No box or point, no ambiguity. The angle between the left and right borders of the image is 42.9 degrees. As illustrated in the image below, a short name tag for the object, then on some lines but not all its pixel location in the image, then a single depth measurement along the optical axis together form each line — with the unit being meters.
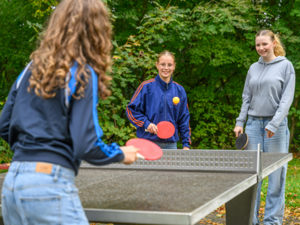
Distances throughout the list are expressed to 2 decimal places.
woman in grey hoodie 4.24
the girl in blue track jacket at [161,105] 4.31
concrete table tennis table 1.78
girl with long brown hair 1.64
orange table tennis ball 4.34
